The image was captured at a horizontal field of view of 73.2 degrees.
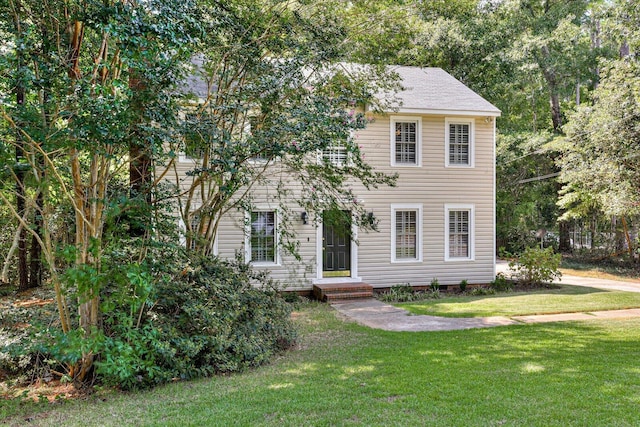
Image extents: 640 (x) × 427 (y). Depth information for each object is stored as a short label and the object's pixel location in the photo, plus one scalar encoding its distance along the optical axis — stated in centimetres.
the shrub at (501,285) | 1234
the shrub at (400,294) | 1097
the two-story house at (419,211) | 1140
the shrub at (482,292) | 1180
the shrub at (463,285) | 1227
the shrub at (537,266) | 1285
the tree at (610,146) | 1227
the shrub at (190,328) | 455
